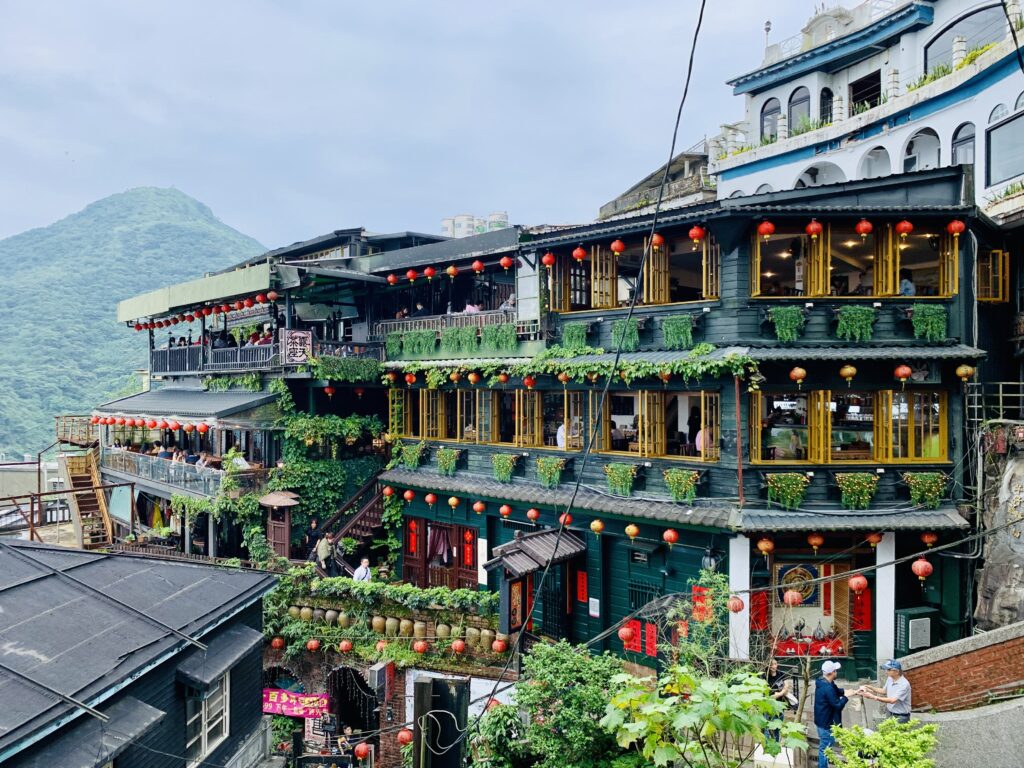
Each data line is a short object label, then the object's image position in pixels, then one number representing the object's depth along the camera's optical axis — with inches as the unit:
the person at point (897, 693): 465.1
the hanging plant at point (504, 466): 847.7
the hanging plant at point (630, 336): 746.8
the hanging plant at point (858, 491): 639.8
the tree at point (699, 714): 276.8
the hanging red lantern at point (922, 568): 599.7
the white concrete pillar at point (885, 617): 650.2
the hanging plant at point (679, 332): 695.1
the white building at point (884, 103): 826.8
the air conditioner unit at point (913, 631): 642.8
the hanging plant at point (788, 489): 641.0
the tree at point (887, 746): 338.3
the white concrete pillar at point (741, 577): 637.3
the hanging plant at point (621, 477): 722.2
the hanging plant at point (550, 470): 792.9
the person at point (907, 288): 681.0
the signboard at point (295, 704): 761.0
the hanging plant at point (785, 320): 656.4
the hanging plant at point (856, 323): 659.4
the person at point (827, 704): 461.4
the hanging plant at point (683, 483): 671.1
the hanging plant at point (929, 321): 660.7
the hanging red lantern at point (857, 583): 585.6
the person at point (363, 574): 838.5
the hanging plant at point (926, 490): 644.7
